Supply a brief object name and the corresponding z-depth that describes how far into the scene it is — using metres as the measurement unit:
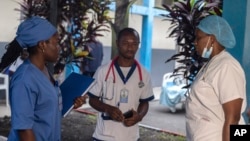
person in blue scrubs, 1.97
